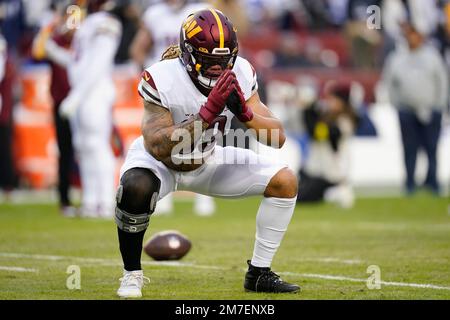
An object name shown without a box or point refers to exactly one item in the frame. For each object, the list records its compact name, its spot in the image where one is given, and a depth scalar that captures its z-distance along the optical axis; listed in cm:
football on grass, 793
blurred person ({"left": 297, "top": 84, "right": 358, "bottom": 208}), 1446
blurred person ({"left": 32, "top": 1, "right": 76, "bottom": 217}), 1236
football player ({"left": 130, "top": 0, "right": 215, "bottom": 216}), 1199
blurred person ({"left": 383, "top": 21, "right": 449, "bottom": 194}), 1558
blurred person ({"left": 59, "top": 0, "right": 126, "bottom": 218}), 1177
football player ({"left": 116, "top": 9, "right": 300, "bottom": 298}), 600
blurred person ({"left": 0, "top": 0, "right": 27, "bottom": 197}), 1442
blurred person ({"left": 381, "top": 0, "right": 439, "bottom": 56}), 1795
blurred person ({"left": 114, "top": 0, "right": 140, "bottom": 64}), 1725
